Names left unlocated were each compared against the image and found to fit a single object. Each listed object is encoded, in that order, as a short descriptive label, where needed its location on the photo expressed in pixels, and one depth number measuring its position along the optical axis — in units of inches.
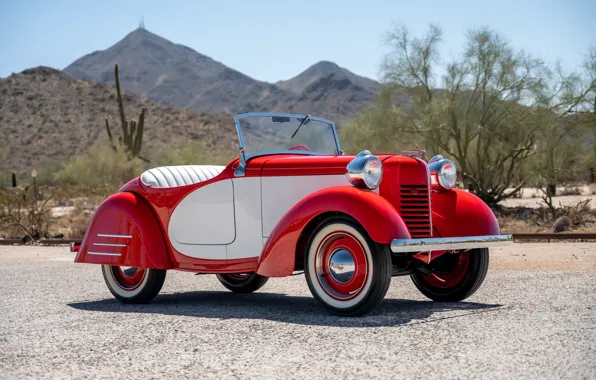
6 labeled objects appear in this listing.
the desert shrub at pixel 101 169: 1578.5
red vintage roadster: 283.0
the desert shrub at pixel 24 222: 810.8
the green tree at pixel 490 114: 1053.2
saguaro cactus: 1573.6
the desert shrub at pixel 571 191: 1392.7
